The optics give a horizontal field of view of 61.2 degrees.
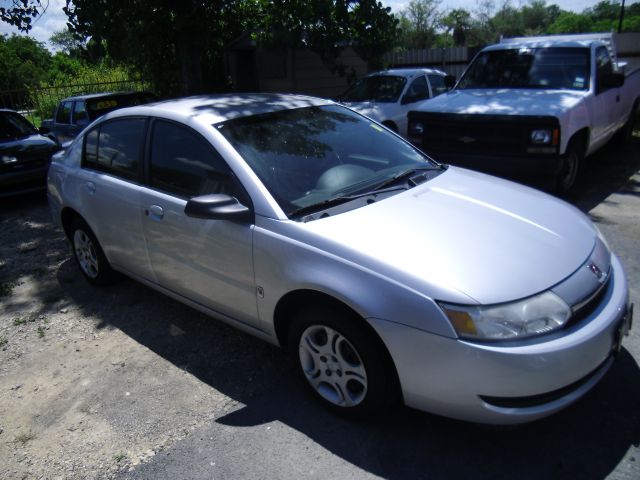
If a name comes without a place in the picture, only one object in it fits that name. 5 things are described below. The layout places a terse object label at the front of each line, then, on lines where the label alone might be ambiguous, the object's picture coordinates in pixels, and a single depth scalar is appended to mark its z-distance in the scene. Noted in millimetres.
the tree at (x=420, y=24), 45469
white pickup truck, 6047
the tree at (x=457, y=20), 47250
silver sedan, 2424
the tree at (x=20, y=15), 8602
